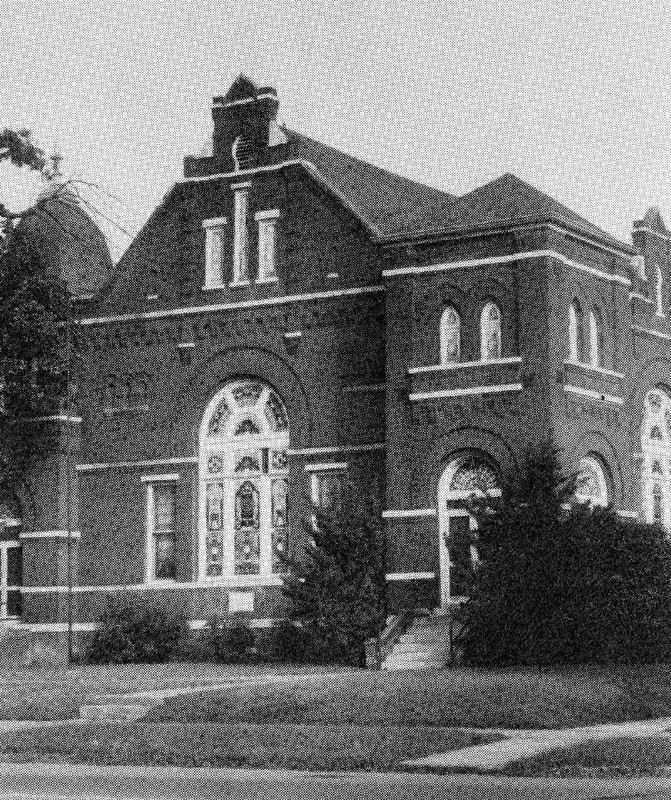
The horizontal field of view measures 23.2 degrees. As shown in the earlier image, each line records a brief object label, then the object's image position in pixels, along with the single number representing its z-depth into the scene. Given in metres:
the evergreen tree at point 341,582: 32.94
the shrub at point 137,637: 37.75
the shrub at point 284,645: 36.25
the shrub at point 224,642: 36.81
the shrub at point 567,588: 28.95
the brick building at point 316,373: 34.62
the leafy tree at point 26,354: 37.62
